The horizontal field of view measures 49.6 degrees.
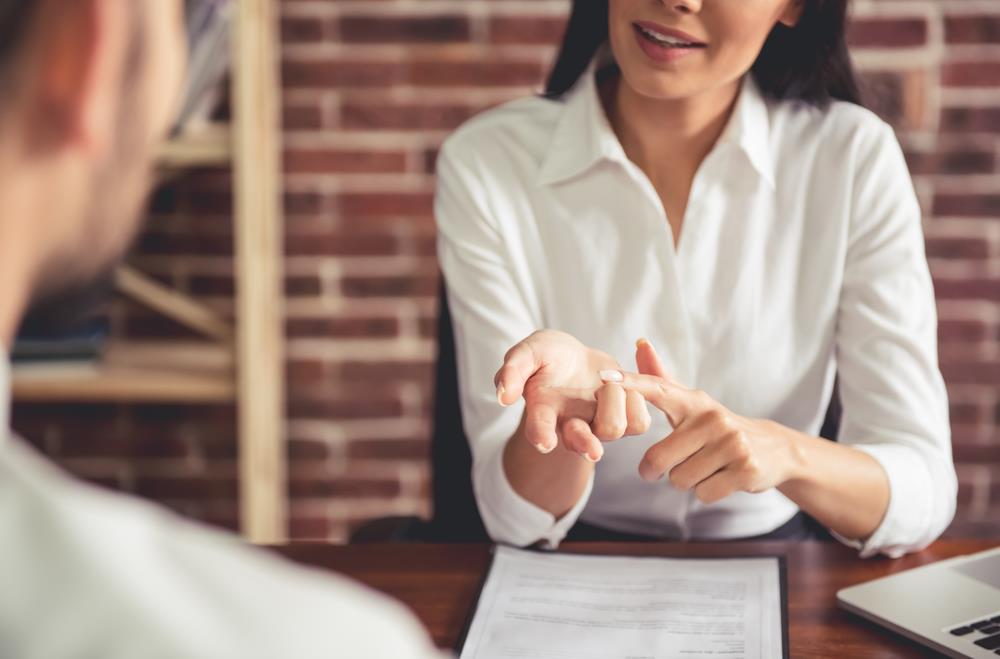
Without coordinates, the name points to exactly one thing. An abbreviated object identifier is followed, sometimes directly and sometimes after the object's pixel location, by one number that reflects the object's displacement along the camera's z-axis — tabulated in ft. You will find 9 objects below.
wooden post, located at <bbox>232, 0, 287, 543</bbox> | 6.40
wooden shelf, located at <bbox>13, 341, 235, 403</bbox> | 6.50
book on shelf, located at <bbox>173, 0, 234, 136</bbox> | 5.88
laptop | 2.87
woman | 4.03
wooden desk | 2.95
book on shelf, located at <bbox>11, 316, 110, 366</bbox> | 6.62
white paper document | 2.85
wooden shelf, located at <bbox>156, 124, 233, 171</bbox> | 6.43
